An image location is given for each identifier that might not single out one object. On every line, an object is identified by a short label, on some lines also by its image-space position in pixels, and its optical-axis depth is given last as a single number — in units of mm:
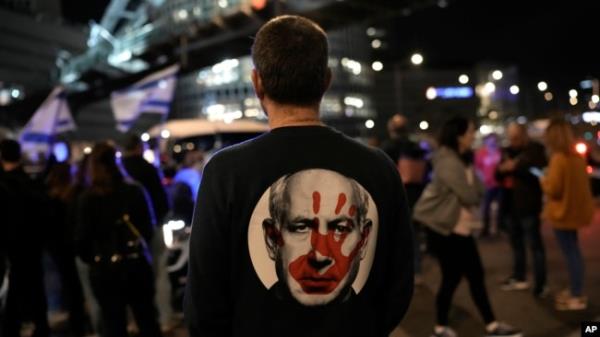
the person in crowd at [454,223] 5426
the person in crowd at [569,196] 6258
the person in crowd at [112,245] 4309
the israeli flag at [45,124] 10273
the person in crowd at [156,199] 6203
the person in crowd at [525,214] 6855
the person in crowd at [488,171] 11086
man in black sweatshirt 1711
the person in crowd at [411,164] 7883
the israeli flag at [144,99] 11664
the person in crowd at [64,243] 6176
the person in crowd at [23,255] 5379
